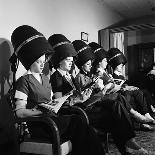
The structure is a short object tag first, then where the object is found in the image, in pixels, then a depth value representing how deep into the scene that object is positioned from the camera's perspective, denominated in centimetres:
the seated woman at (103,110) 192
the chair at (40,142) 141
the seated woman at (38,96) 148
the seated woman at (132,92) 293
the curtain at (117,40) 400
